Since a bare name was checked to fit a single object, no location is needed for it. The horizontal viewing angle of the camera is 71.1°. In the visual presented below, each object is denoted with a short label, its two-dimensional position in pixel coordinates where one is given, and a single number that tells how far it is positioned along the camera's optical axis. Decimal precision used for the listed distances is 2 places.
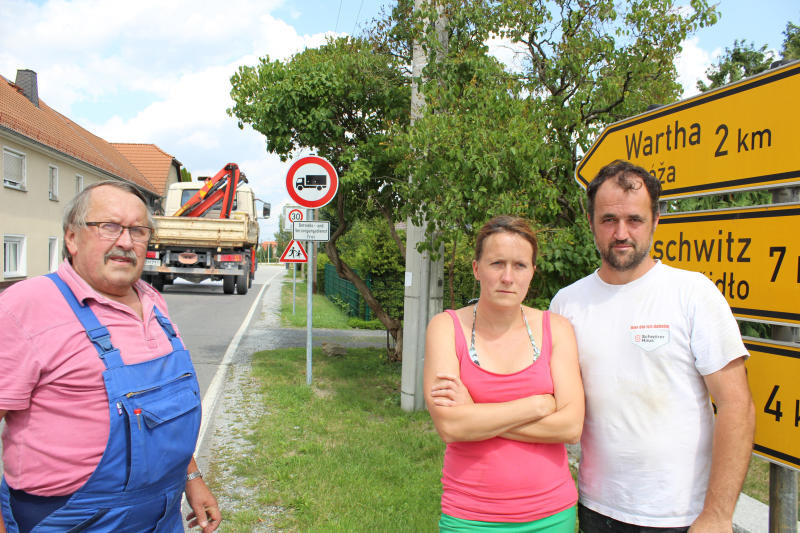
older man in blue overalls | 1.74
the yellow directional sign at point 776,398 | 1.89
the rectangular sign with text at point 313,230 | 7.44
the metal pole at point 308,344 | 7.28
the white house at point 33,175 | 19.55
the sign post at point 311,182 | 7.16
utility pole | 6.28
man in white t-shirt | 1.77
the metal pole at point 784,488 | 1.98
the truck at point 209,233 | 18.81
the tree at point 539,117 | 4.63
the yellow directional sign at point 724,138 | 1.94
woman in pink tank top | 1.92
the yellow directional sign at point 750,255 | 1.91
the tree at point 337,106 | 7.50
